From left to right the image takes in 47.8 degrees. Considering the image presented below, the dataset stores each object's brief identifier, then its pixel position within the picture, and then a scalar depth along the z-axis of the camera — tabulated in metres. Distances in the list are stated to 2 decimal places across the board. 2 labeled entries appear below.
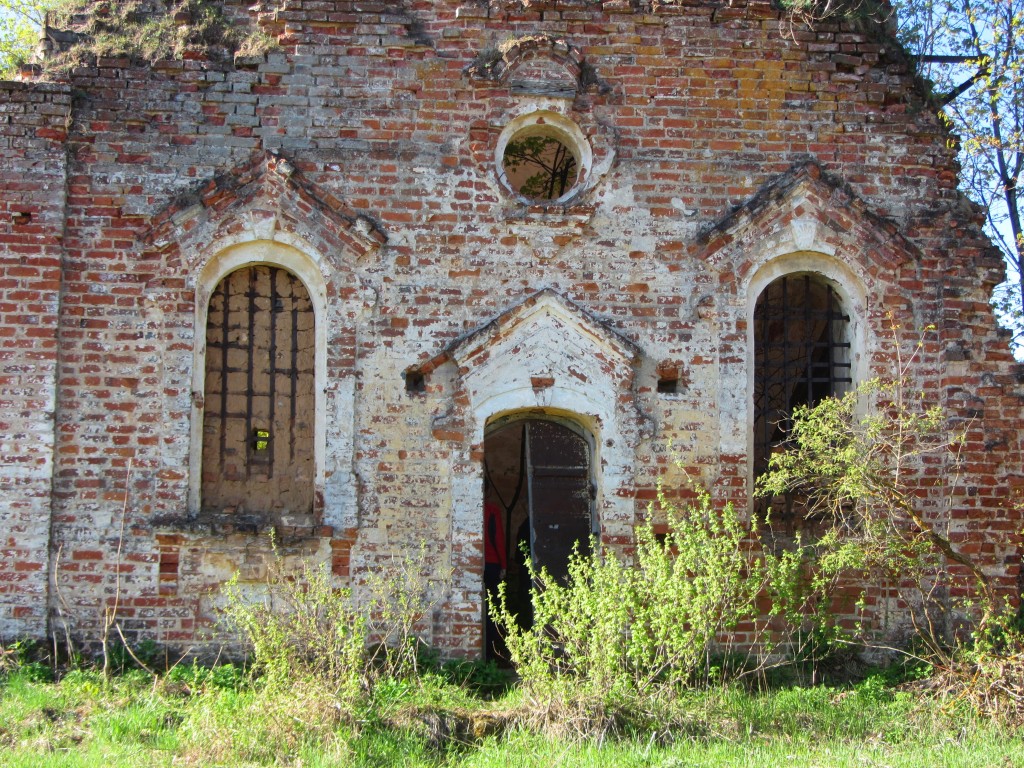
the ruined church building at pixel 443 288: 9.02
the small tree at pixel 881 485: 8.62
